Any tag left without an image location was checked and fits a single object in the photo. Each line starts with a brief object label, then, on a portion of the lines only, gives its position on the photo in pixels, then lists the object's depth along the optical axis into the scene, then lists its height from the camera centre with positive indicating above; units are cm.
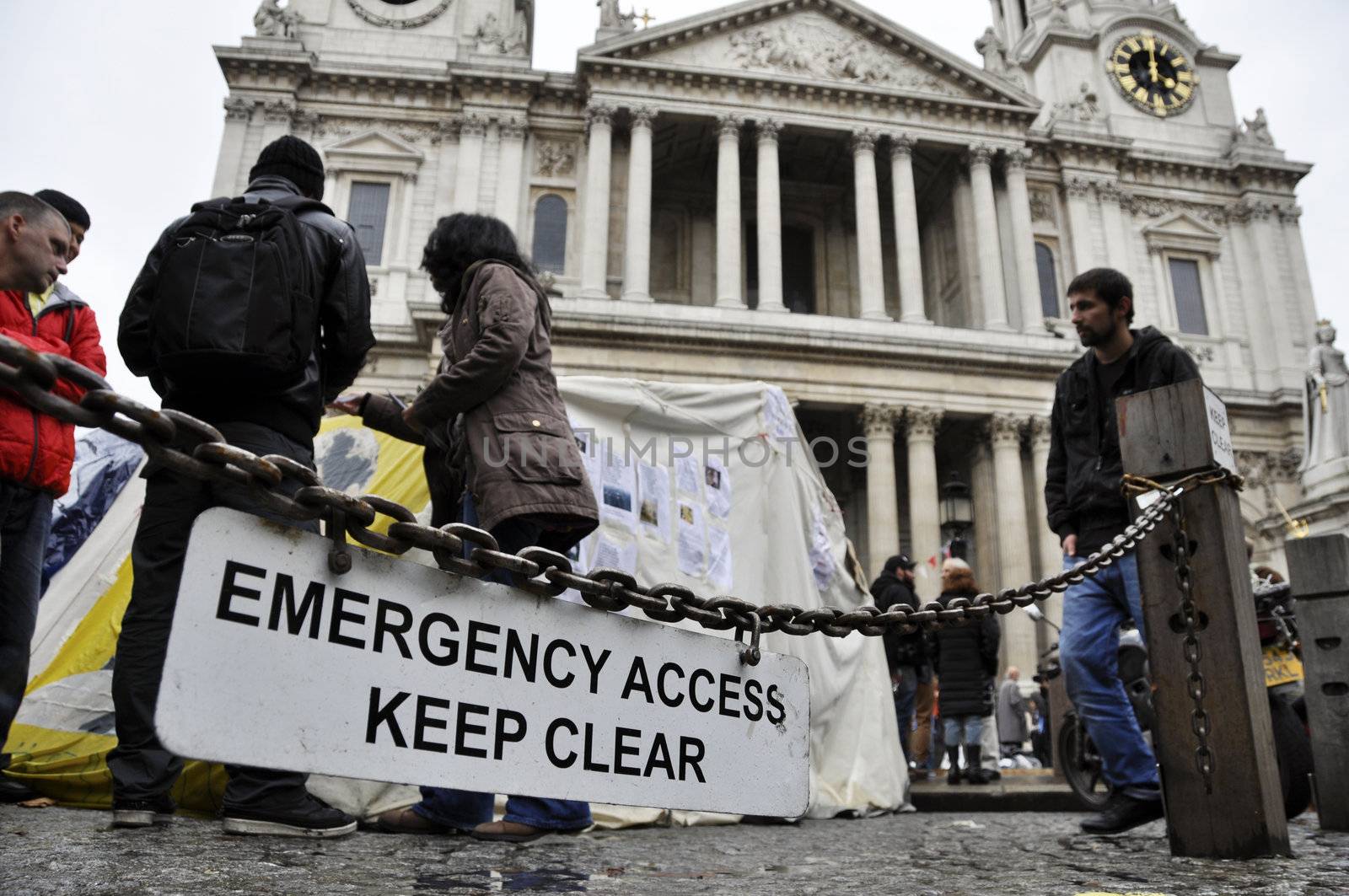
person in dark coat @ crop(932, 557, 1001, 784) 859 +56
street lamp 1320 +313
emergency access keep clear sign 125 +7
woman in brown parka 335 +104
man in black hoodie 367 +91
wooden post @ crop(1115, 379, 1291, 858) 288 +27
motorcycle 454 +16
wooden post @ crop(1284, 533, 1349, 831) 420 +39
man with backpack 290 +104
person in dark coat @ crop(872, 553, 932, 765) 884 +84
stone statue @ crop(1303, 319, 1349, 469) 1812 +626
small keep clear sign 309 +98
